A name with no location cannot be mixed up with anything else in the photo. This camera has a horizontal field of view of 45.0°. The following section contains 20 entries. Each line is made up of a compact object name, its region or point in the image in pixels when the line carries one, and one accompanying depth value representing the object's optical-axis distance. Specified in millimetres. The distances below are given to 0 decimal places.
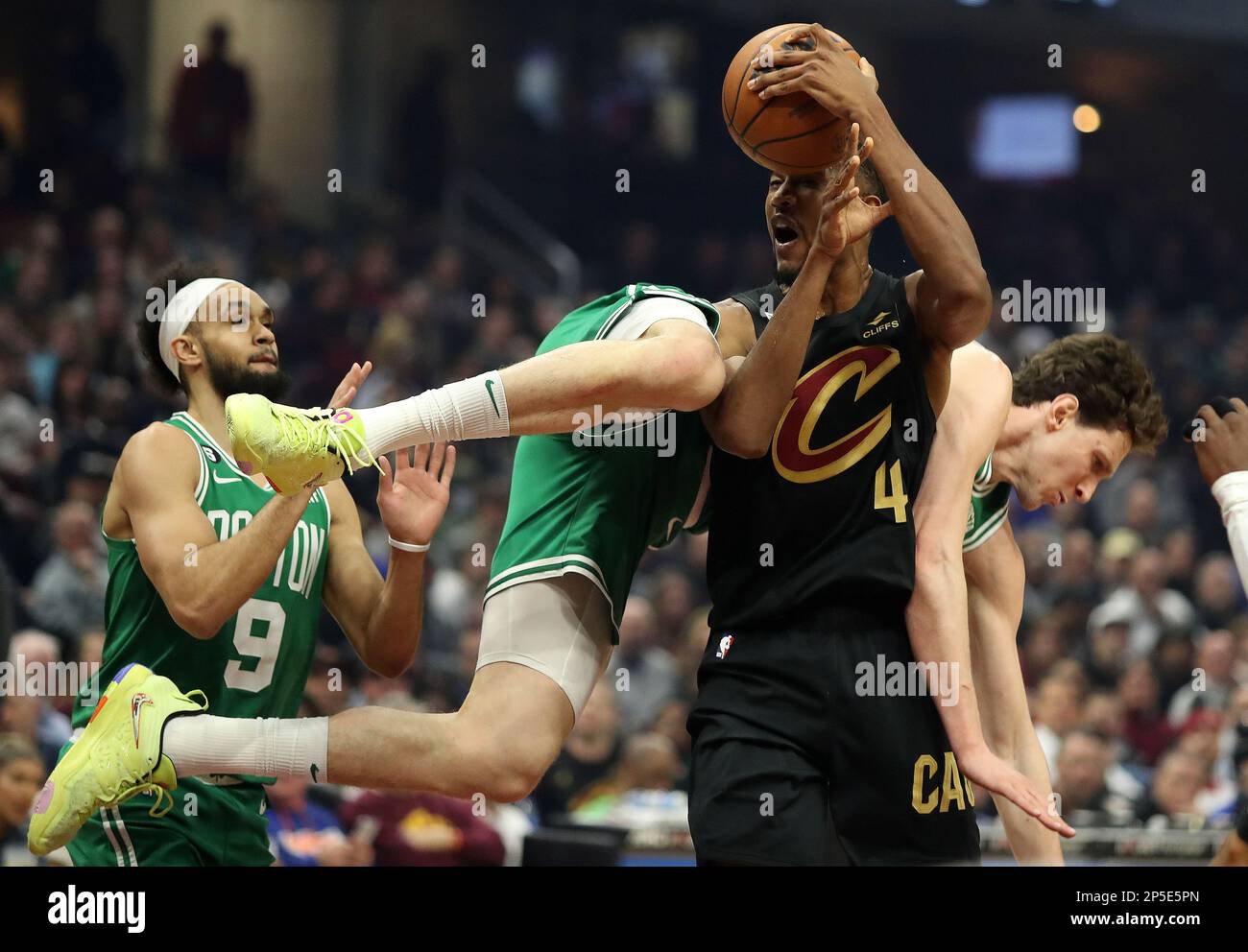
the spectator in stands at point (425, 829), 6594
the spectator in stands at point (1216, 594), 10570
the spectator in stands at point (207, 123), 12664
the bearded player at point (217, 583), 3957
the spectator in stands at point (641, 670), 9023
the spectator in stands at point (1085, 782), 8375
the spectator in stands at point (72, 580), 8039
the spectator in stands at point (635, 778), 7961
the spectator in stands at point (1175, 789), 8570
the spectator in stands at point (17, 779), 5746
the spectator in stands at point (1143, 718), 9492
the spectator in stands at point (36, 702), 6938
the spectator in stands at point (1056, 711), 9062
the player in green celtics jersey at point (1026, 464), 4320
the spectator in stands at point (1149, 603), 10477
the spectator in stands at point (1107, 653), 9961
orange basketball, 3865
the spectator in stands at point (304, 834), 6539
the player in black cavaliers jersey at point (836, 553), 3758
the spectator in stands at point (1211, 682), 9648
